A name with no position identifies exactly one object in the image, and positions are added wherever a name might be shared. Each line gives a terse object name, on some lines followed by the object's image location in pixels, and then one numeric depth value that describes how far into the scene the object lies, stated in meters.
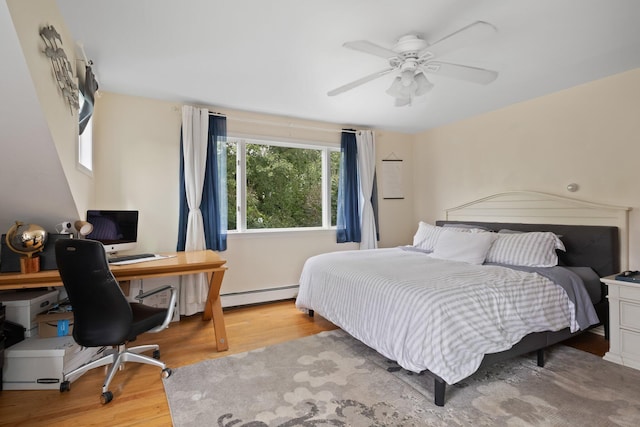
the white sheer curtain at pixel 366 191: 4.46
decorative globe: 2.16
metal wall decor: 1.62
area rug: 1.76
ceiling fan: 1.91
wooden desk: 2.07
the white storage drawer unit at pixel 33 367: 2.08
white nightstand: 2.29
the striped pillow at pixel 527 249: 2.75
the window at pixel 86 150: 2.62
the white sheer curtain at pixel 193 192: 3.42
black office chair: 1.89
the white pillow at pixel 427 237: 3.68
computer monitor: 2.63
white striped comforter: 1.84
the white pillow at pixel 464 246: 2.96
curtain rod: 3.63
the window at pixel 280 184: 3.91
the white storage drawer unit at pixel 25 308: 2.24
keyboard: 2.66
